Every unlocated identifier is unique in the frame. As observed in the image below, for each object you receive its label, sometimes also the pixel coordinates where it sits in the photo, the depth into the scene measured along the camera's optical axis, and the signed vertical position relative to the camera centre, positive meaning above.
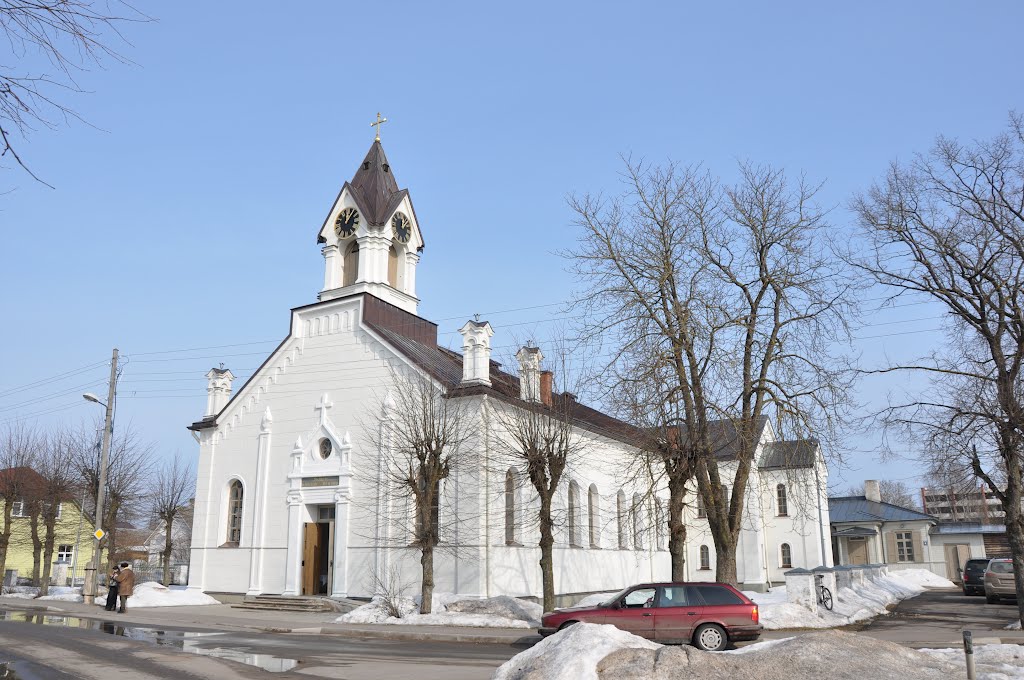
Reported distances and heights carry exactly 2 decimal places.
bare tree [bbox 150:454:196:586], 42.72 +0.99
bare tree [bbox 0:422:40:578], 36.56 +1.91
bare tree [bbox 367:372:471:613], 25.12 +2.14
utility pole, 28.84 -0.39
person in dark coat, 26.08 -2.45
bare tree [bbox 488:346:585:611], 23.08 +2.34
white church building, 26.70 +2.06
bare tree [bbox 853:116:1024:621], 19.53 +4.53
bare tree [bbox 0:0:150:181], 4.95 +3.17
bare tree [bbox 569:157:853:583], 21.30 +4.73
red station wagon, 15.53 -1.96
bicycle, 22.70 -2.24
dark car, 34.91 -2.77
